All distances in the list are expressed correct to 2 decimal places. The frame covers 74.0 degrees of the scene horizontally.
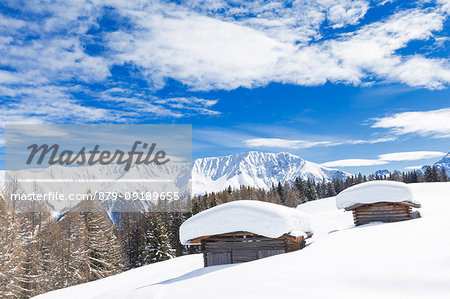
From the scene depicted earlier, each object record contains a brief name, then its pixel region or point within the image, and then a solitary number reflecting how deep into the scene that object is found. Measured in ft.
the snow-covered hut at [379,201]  69.15
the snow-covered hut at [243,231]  46.34
